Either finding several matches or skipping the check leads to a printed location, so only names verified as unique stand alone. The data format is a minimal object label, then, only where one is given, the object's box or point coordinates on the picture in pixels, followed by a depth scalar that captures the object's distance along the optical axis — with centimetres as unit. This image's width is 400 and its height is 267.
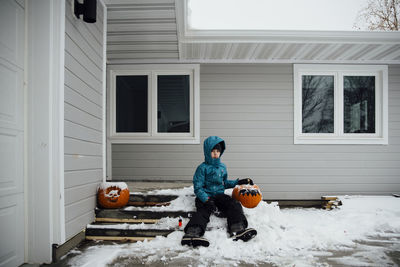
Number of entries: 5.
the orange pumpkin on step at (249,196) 341
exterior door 209
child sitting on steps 281
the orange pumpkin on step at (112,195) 332
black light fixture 280
